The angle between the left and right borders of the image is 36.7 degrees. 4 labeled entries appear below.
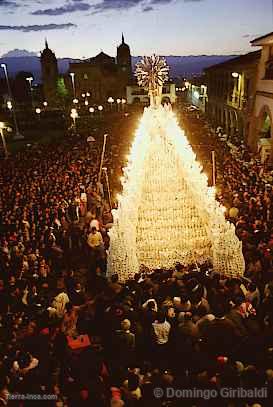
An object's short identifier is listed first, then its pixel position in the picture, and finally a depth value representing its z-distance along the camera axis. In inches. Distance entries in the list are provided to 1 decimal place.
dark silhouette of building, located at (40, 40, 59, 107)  2964.6
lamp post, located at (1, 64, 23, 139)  1697.1
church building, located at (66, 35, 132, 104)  3083.2
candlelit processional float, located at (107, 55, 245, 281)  465.1
